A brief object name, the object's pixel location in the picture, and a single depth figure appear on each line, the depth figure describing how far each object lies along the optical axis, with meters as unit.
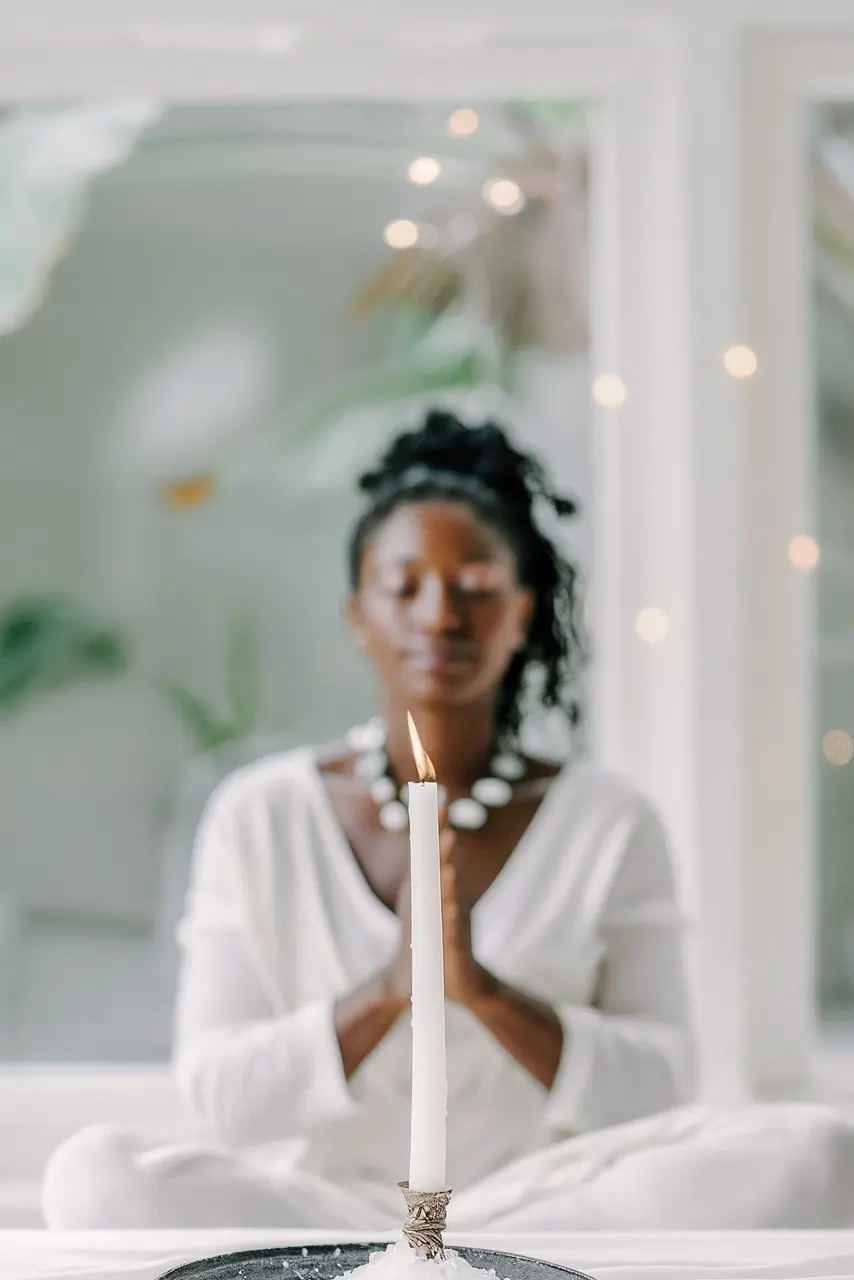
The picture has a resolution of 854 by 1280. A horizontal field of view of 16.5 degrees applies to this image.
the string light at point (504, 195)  2.84
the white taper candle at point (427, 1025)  1.24
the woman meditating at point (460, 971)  2.21
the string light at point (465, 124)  2.84
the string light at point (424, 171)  2.85
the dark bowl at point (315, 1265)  1.39
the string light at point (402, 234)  2.85
